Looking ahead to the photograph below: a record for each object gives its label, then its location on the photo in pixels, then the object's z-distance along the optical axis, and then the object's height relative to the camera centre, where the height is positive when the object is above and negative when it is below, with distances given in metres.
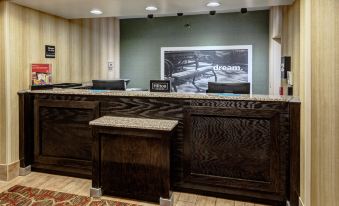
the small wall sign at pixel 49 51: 4.00 +0.66
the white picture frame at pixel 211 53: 5.62 +0.92
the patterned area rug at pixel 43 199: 2.72 -1.08
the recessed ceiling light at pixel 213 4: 3.49 +1.19
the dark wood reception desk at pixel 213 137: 2.60 -0.43
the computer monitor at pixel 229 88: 3.11 +0.09
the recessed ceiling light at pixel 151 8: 3.77 +1.23
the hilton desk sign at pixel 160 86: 3.15 +0.11
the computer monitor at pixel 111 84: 3.61 +0.15
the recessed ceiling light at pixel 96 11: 3.89 +1.23
